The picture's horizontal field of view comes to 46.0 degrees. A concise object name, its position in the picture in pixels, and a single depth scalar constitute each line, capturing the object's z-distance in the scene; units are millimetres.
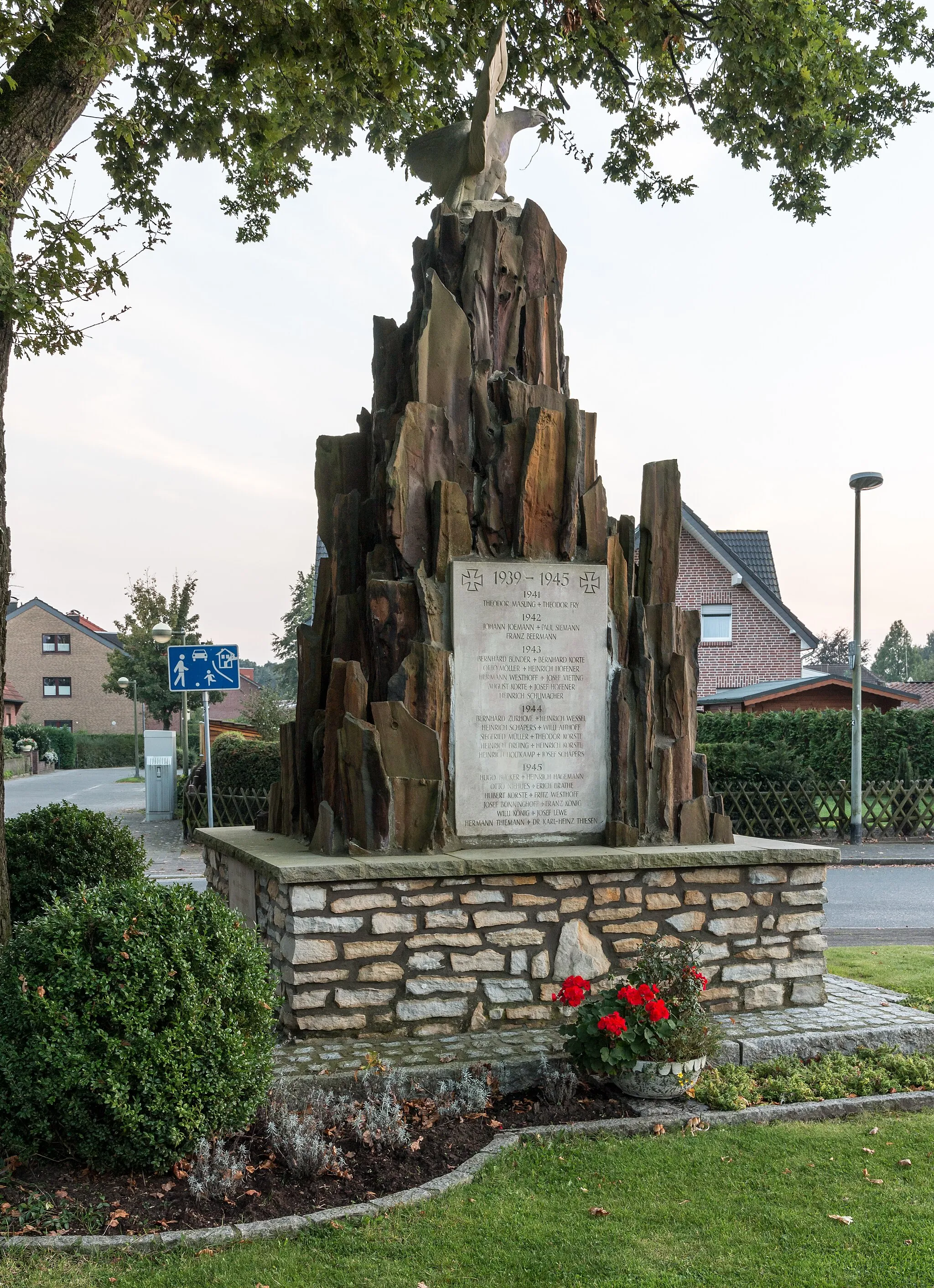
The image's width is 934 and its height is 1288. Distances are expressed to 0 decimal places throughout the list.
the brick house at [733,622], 32312
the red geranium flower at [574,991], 5637
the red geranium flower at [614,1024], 5395
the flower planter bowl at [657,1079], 5496
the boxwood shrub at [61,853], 8203
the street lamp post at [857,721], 18859
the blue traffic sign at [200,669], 15039
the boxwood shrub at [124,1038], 4461
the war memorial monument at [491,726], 6418
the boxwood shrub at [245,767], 19359
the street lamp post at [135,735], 41875
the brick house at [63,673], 65500
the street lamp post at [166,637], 22984
